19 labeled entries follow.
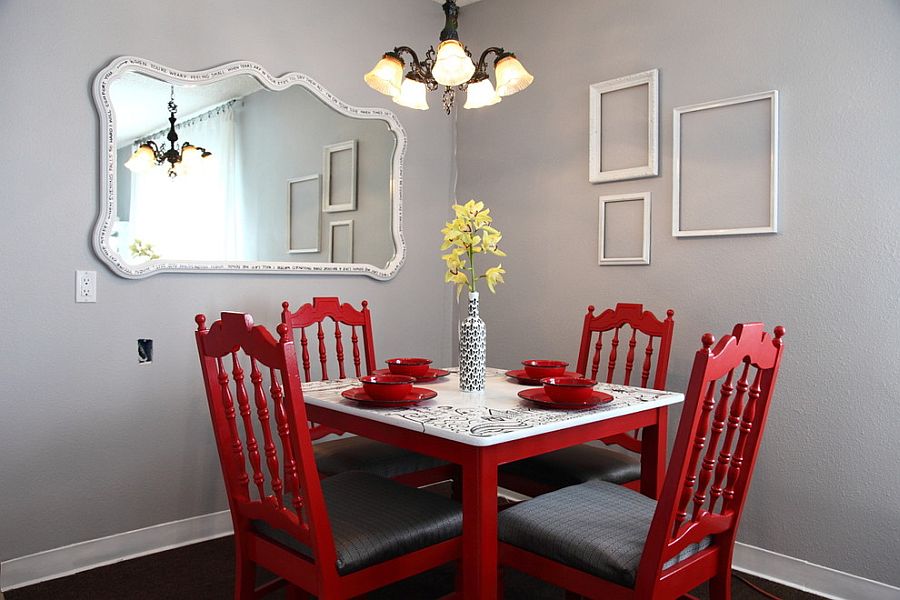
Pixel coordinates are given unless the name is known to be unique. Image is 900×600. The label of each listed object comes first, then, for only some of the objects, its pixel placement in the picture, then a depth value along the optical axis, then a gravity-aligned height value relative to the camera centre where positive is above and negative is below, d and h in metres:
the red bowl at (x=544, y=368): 2.28 -0.26
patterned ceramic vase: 2.14 -0.21
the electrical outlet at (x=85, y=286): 2.49 +0.02
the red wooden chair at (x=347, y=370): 2.36 -0.36
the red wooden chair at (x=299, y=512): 1.53 -0.58
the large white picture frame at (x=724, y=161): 2.52 +0.49
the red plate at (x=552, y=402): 1.87 -0.31
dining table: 1.61 -0.36
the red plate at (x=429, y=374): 2.29 -0.29
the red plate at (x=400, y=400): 1.89 -0.30
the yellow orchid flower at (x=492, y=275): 2.08 +0.05
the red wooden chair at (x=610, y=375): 2.30 -0.36
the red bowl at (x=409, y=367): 2.31 -0.26
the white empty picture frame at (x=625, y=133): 2.87 +0.71
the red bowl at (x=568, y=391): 1.86 -0.28
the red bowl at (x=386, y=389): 1.89 -0.28
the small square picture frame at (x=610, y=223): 2.91 +0.27
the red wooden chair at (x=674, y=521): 1.46 -0.58
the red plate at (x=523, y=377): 2.29 -0.30
